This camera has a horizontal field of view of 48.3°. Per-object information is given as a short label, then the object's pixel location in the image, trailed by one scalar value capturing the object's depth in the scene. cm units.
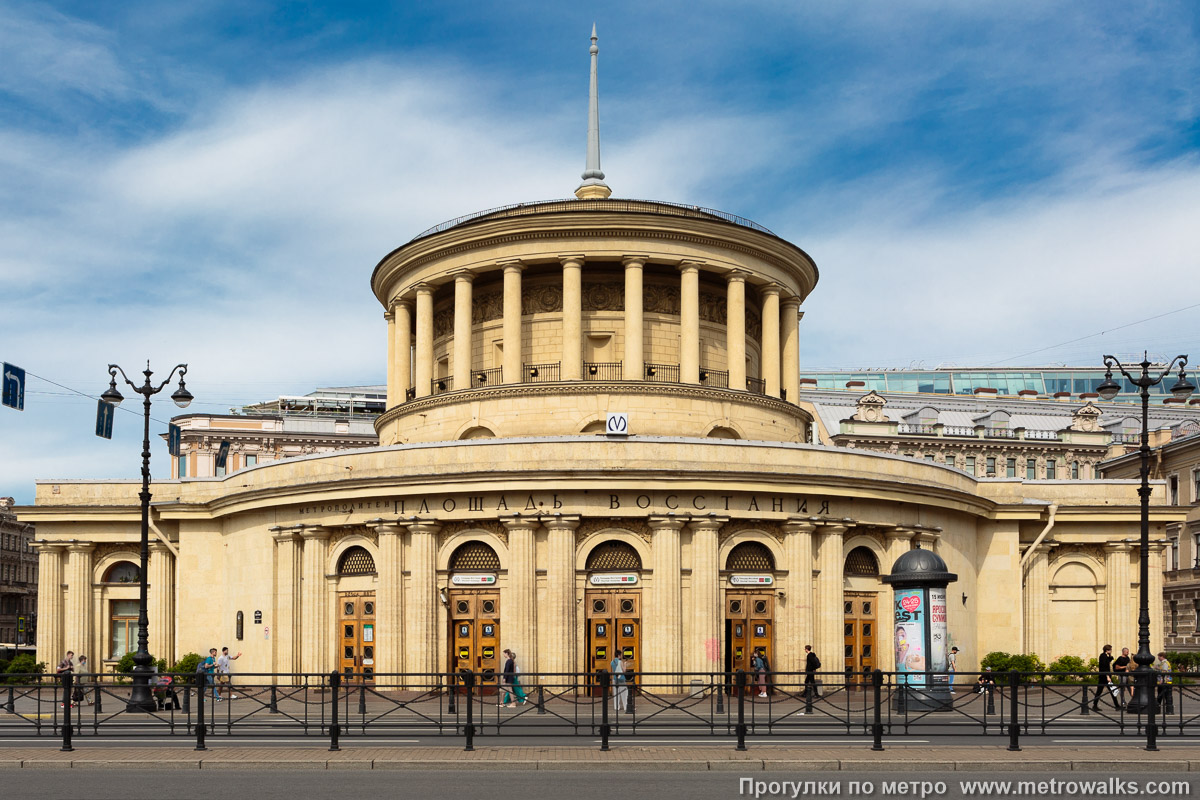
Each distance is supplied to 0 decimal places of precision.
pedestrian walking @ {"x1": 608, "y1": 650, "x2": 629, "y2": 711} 2407
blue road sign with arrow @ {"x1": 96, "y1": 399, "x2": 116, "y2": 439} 4162
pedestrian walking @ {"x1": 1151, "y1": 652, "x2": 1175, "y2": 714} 2436
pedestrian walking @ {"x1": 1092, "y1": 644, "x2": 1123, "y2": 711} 2622
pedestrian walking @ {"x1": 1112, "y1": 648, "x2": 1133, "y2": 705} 3438
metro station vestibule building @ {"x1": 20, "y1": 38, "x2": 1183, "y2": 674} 3697
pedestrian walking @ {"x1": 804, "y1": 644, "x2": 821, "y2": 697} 3534
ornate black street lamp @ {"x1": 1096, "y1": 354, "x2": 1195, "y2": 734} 3039
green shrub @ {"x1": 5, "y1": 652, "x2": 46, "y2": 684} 4612
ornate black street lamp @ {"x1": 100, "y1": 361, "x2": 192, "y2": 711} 3288
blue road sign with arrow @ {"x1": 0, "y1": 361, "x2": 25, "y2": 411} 3606
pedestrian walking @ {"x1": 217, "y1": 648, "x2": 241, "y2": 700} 3882
